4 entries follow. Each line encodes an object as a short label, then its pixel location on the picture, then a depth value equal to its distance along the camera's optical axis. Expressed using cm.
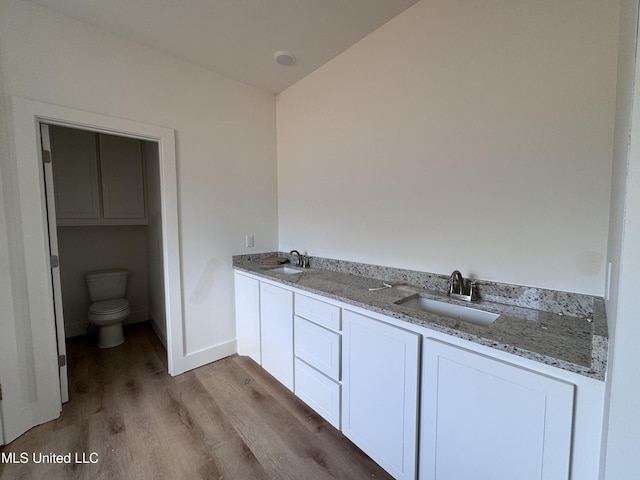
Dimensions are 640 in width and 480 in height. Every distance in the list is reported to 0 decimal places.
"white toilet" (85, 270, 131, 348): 258
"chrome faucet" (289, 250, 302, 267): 245
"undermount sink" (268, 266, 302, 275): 242
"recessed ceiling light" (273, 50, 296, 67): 202
